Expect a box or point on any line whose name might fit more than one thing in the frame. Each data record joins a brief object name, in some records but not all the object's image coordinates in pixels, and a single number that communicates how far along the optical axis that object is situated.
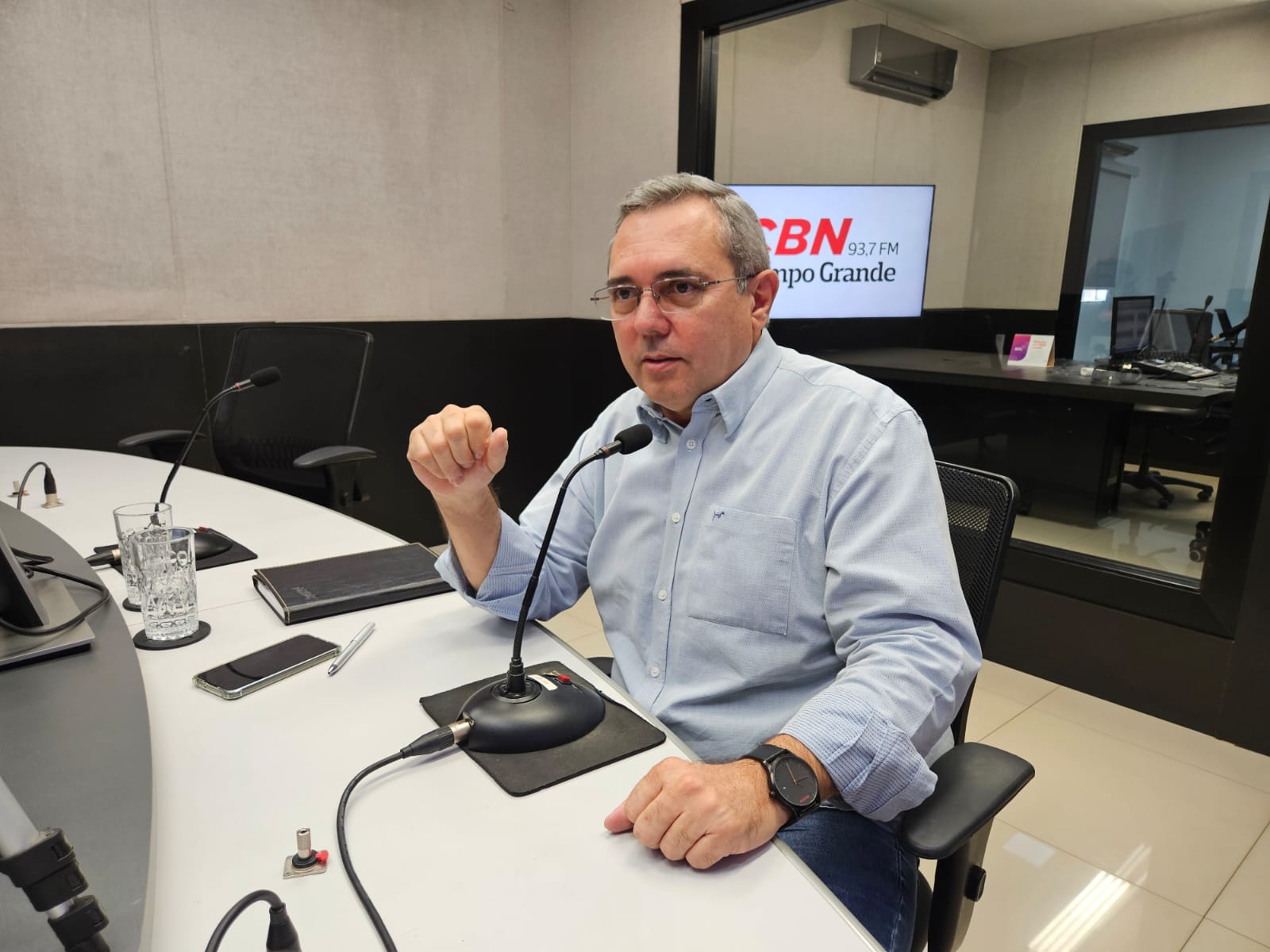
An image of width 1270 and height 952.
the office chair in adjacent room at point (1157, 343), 2.56
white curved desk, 0.64
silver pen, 1.07
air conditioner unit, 3.78
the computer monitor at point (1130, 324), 2.89
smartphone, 1.00
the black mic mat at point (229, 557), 1.45
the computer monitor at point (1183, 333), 2.56
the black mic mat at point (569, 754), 0.82
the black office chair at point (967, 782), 0.85
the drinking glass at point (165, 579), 1.14
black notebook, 1.24
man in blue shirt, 0.93
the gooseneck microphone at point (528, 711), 0.87
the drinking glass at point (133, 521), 1.18
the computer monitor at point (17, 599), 1.01
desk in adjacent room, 3.02
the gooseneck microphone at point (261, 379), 1.51
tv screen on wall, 3.39
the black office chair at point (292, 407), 2.48
